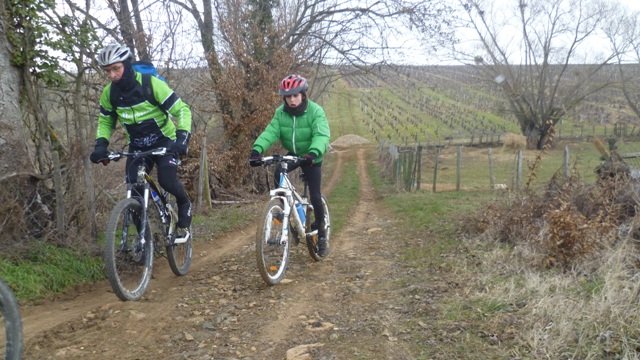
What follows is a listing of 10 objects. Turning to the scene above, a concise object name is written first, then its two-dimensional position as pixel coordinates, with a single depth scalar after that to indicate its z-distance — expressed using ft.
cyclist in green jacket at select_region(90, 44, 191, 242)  15.53
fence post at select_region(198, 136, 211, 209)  35.09
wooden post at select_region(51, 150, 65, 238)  18.54
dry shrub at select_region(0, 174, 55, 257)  17.02
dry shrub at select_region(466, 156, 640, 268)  17.19
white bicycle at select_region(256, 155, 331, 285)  16.74
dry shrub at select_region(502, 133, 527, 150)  153.38
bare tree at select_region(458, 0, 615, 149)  149.89
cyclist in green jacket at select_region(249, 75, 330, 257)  18.21
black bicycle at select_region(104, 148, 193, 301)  14.32
